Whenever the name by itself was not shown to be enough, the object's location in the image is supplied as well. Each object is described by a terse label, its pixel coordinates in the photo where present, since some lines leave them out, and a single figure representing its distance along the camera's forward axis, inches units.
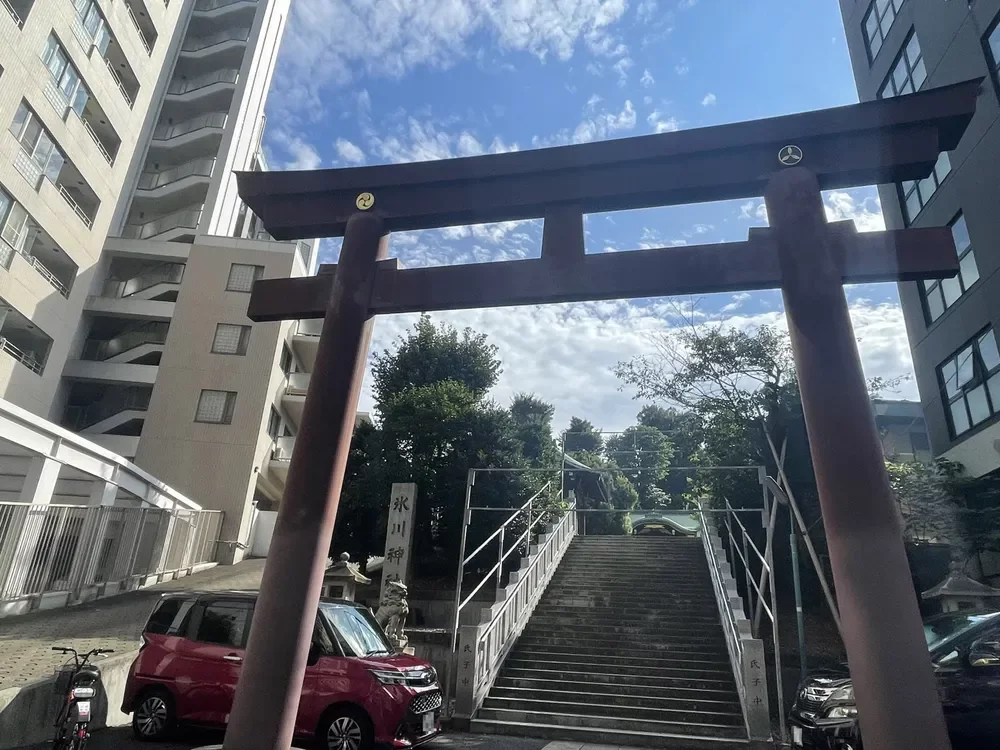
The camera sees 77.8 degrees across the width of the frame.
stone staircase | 357.7
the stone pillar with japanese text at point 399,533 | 466.3
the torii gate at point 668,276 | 153.1
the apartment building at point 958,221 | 493.7
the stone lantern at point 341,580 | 452.8
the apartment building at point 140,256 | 729.0
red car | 262.8
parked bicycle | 211.0
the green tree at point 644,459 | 1360.7
